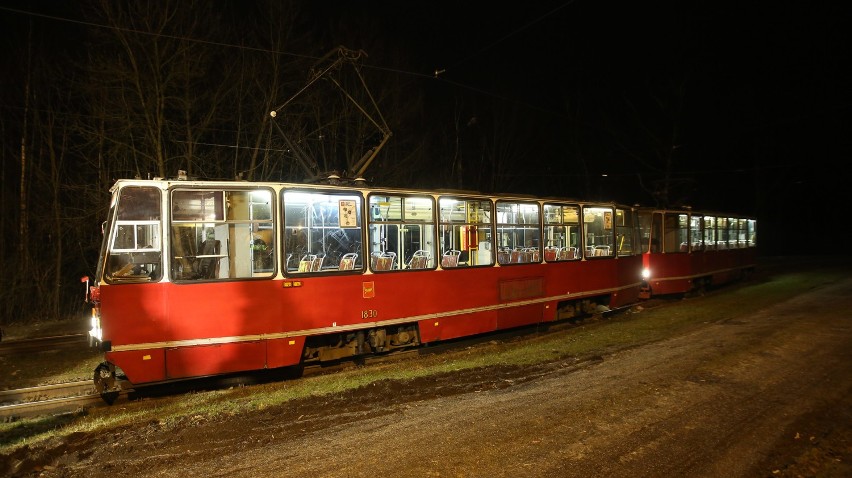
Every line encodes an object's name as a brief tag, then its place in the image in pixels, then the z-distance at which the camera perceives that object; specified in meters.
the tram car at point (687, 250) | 16.16
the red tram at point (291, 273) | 6.61
